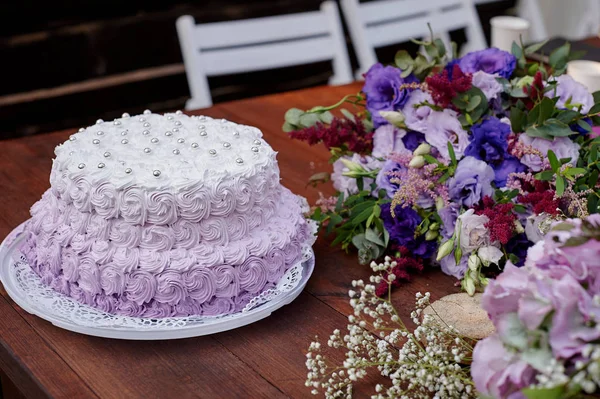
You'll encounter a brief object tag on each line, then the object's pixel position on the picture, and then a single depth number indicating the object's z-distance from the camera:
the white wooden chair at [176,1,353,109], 2.25
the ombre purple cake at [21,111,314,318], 1.12
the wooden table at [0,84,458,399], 1.02
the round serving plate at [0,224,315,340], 1.08
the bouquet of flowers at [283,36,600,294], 1.22
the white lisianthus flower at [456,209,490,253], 1.20
